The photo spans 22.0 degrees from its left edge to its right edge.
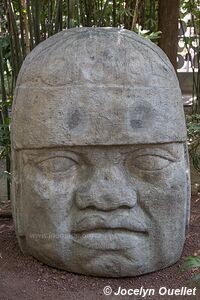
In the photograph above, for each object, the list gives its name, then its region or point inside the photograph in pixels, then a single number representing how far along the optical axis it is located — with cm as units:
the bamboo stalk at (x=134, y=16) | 458
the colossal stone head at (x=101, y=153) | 273
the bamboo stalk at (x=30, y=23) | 400
